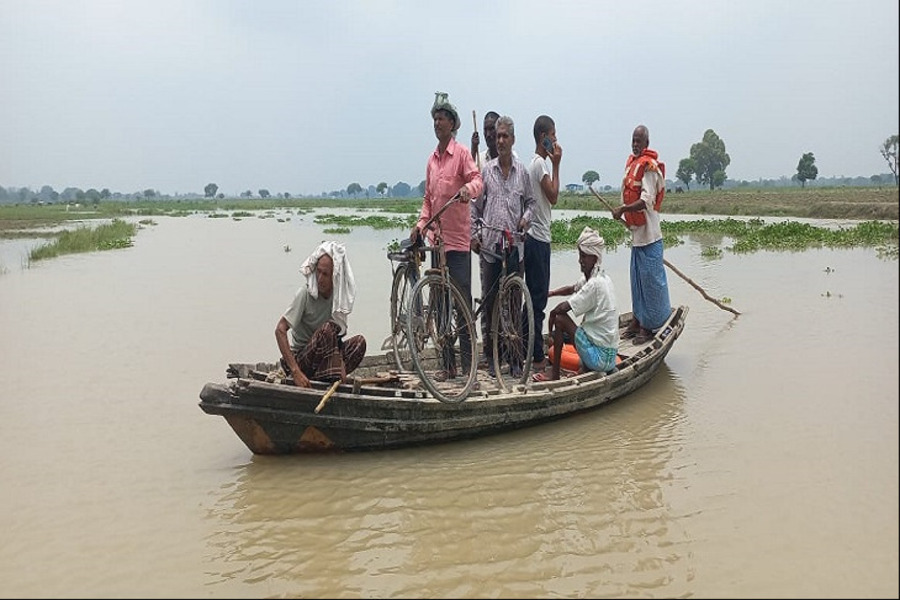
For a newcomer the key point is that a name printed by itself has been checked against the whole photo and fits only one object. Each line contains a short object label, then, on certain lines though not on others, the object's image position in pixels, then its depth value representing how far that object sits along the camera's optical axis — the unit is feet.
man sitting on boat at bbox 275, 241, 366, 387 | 15.42
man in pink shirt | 17.92
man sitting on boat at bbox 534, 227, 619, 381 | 18.16
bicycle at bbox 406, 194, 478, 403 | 17.70
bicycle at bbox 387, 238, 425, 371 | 18.93
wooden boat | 14.87
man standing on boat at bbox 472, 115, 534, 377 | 19.08
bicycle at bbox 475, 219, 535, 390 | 18.60
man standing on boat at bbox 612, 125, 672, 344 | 22.18
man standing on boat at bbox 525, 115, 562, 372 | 18.90
